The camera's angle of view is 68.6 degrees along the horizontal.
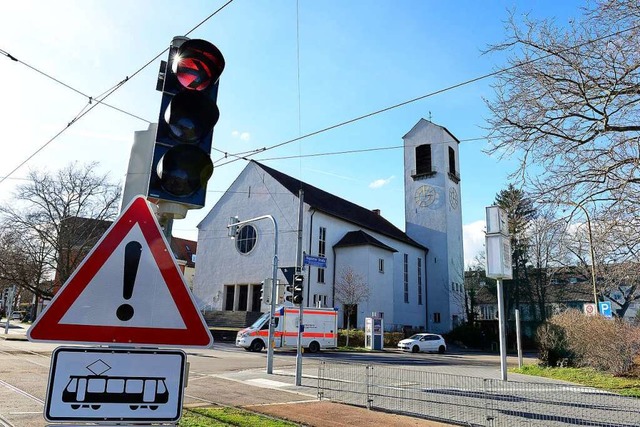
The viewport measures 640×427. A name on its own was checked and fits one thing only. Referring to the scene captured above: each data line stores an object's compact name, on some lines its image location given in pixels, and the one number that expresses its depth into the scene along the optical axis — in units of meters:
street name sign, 17.16
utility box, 34.50
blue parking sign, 21.29
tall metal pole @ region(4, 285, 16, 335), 34.41
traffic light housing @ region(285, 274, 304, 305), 15.67
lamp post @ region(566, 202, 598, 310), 10.71
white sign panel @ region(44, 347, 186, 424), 2.45
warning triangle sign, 2.69
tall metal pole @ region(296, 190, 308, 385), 14.21
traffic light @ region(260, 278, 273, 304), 17.78
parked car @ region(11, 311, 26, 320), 70.44
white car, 35.83
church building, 43.03
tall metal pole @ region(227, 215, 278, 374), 16.73
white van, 28.12
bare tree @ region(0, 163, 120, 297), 36.09
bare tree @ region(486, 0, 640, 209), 9.22
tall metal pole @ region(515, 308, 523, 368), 20.40
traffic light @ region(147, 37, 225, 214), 3.29
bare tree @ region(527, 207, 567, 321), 11.08
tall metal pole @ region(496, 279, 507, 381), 15.26
